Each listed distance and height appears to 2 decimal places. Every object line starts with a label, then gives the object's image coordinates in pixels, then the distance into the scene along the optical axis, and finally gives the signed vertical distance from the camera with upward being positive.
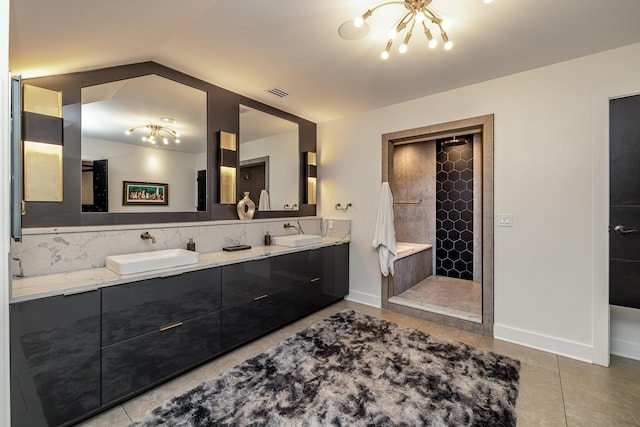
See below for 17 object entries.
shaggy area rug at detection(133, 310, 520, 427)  1.68 -1.19
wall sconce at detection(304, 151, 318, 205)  3.88 +0.53
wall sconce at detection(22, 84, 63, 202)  1.79 +0.45
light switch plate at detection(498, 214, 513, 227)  2.64 -0.07
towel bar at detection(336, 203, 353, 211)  3.79 +0.08
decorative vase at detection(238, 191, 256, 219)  3.02 +0.05
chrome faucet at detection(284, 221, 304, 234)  3.64 -0.19
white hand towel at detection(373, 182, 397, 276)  3.28 -0.23
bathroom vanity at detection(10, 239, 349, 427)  1.46 -0.74
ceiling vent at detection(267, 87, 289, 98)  2.95 +1.27
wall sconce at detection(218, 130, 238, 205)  2.84 +0.47
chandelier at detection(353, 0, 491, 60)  1.60 +1.17
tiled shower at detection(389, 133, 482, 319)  4.39 +0.12
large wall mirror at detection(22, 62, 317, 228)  2.00 +0.57
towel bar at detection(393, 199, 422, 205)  4.93 +0.19
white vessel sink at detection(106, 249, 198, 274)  1.83 -0.33
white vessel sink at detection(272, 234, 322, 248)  3.11 -0.30
